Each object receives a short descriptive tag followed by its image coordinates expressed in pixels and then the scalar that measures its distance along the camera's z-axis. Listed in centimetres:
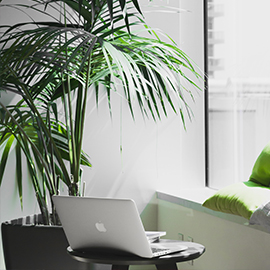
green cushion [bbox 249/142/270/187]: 425
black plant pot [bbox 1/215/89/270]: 401
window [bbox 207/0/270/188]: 485
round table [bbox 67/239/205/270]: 339
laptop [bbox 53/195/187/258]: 339
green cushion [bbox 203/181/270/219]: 393
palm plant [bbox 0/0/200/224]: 364
